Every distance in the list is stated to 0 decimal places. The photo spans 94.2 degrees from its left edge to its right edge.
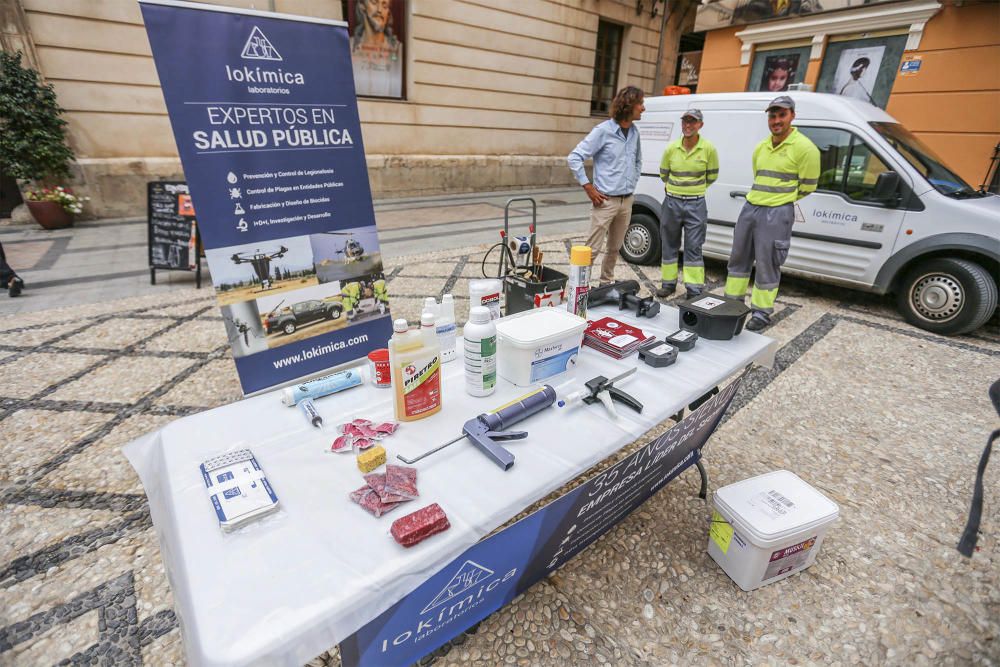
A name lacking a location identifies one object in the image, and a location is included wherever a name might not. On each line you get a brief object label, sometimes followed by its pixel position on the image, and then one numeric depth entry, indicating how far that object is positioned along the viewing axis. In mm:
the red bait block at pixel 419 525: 1087
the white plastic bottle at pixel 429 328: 1528
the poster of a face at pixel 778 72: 9719
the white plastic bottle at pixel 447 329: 1929
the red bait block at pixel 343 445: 1401
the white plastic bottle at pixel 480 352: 1588
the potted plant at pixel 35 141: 6840
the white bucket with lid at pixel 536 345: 1702
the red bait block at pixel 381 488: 1202
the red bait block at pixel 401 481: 1225
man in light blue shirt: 4484
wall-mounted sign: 8195
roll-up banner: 1878
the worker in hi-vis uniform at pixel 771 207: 3977
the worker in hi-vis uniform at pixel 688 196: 4703
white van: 4250
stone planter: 7336
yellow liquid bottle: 1451
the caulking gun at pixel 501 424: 1368
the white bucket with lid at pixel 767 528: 1886
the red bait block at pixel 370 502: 1174
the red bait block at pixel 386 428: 1477
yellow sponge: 1307
